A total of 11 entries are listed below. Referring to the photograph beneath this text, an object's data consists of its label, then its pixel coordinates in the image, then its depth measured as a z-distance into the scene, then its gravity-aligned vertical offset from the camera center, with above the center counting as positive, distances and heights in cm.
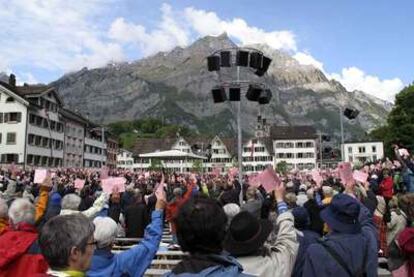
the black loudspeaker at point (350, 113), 3382 +542
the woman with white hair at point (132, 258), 403 -52
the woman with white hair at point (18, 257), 330 -43
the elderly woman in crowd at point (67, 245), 292 -31
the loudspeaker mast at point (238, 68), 2023 +512
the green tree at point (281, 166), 10709 +591
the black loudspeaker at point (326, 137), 5258 +576
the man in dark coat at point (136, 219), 1183 -63
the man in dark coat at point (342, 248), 401 -46
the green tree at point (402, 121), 6119 +898
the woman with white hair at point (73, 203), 652 -14
